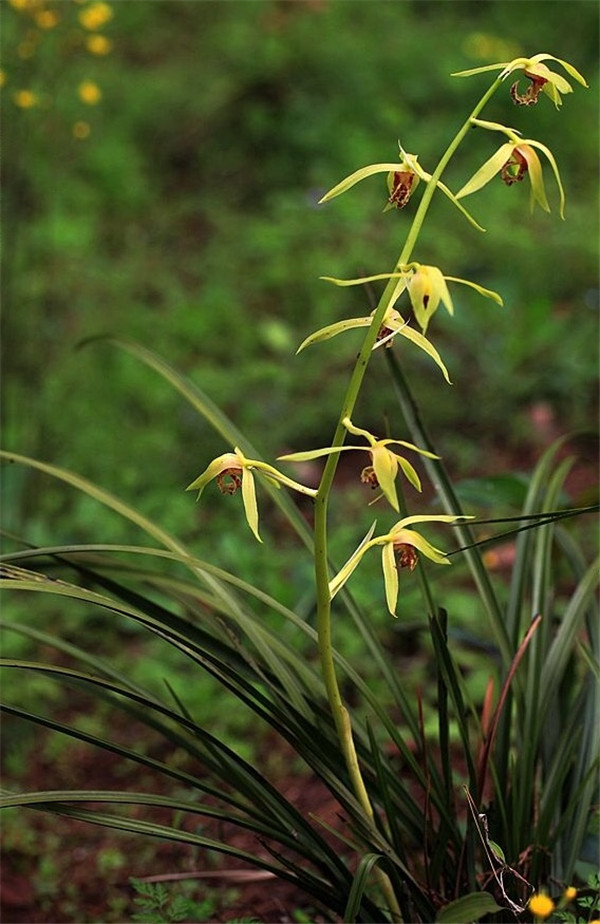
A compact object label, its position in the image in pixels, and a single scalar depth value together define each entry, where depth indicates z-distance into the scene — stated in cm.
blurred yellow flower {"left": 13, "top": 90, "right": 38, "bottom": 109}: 272
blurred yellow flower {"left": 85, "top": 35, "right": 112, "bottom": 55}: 289
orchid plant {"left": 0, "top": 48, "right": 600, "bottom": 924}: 124
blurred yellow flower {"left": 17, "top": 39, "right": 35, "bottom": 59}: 291
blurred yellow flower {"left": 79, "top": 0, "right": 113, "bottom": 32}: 286
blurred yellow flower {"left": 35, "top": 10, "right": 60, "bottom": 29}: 284
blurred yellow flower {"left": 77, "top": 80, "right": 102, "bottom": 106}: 287
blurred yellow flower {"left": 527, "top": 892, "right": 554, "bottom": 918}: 112
